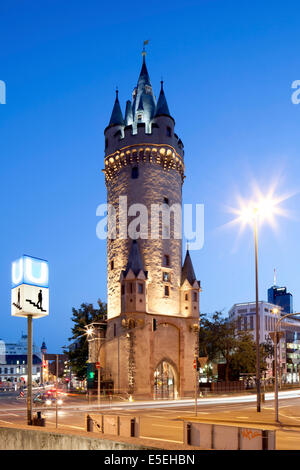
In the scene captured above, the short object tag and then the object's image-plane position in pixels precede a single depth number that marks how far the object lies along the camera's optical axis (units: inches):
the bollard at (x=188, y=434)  413.1
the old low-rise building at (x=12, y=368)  7510.8
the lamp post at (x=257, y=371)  1170.6
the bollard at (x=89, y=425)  538.4
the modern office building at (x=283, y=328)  5098.4
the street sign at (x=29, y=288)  728.3
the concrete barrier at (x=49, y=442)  365.1
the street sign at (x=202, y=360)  1174.5
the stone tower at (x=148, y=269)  2107.5
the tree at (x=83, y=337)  2787.9
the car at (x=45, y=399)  1773.9
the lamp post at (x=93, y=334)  2386.8
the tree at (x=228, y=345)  2817.4
